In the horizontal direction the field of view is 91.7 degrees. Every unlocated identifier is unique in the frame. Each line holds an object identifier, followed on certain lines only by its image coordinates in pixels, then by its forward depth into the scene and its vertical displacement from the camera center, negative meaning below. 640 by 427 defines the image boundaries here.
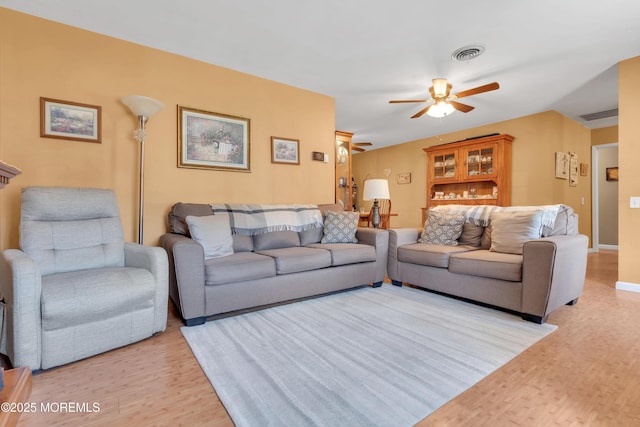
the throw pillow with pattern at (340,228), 3.43 -0.19
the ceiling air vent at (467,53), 3.01 +1.58
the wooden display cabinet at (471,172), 5.38 +0.73
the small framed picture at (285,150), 3.83 +0.76
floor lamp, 2.56 +0.84
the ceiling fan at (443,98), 3.47 +1.30
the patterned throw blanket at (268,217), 3.10 -0.07
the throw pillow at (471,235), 3.27 -0.25
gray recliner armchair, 1.58 -0.41
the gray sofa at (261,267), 2.28 -0.48
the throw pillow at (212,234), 2.54 -0.20
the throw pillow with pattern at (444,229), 3.34 -0.20
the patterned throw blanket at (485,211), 2.76 +0.00
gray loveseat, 2.28 -0.48
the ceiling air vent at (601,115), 4.87 +1.57
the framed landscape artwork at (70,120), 2.52 +0.76
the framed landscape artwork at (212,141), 3.19 +0.76
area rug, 1.35 -0.84
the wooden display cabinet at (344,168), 5.19 +0.72
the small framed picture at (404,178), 7.24 +0.78
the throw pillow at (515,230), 2.68 -0.17
